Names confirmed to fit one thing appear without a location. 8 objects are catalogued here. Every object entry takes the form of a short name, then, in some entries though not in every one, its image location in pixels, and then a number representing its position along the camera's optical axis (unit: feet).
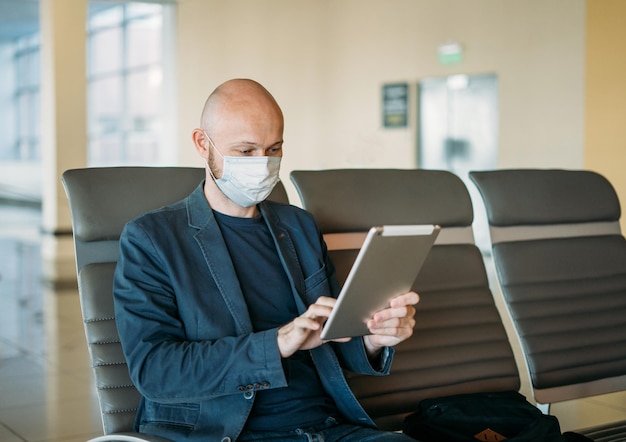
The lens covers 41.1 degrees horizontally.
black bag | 6.45
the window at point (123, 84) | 55.11
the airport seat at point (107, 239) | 6.64
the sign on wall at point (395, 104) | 35.29
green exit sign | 32.76
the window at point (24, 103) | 73.41
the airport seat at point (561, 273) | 8.79
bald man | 5.74
